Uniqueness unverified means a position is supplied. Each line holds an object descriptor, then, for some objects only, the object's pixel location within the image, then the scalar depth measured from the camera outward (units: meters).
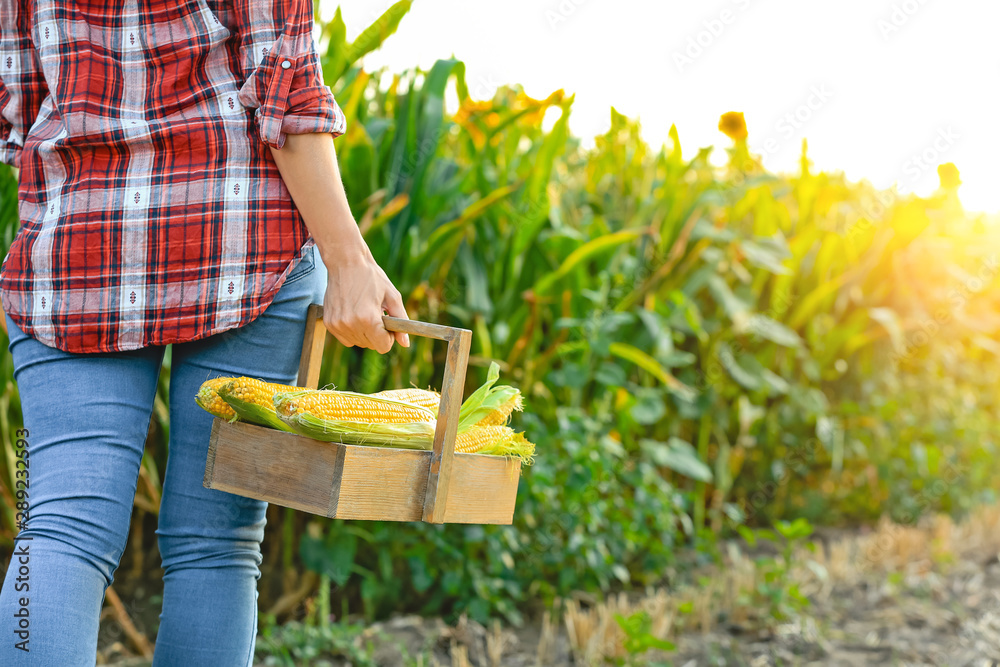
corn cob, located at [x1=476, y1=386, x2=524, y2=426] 4.06
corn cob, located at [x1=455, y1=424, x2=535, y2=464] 4.01
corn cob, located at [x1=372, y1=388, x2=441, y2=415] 4.03
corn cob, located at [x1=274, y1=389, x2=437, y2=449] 3.87
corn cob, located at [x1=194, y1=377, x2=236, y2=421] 3.90
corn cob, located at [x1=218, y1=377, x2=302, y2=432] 3.87
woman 3.87
